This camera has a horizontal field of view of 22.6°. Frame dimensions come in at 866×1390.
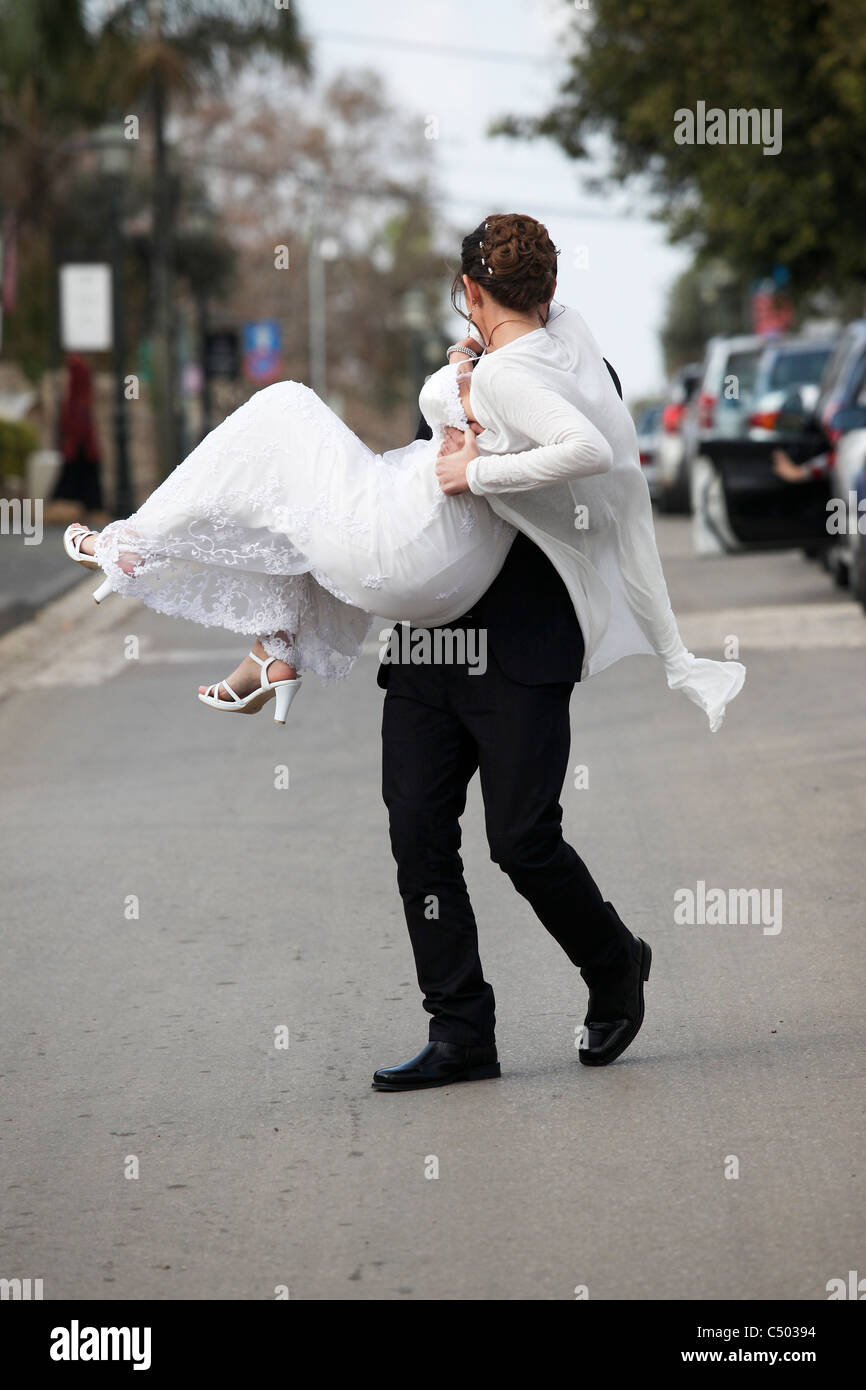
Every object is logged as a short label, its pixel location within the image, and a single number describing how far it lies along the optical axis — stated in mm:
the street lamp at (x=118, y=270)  25406
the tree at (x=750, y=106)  23812
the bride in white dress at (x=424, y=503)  4738
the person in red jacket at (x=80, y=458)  27016
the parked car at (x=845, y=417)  14719
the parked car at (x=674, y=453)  28500
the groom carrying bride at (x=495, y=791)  4902
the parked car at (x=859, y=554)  13570
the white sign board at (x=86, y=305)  25859
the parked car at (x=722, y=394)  24922
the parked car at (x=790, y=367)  23391
